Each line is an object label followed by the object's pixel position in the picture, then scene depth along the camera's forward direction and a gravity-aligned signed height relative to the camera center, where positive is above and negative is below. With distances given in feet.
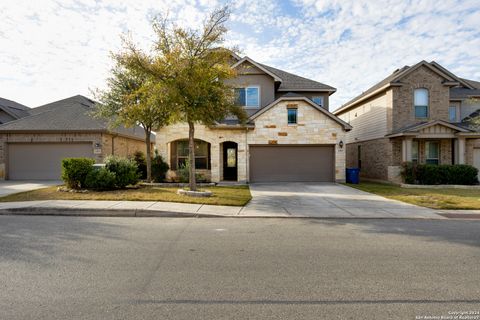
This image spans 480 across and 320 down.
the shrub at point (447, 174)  54.19 -3.31
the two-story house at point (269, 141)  57.21 +3.63
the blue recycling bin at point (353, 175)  58.03 -3.64
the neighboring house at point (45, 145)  59.98 +3.50
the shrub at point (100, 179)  40.88 -2.81
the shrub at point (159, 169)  55.47 -1.85
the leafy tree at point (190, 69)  34.12 +11.34
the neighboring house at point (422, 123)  56.13 +7.40
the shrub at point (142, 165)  60.90 -1.14
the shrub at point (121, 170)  43.14 -1.55
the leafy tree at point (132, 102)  35.24 +8.87
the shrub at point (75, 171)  41.14 -1.59
